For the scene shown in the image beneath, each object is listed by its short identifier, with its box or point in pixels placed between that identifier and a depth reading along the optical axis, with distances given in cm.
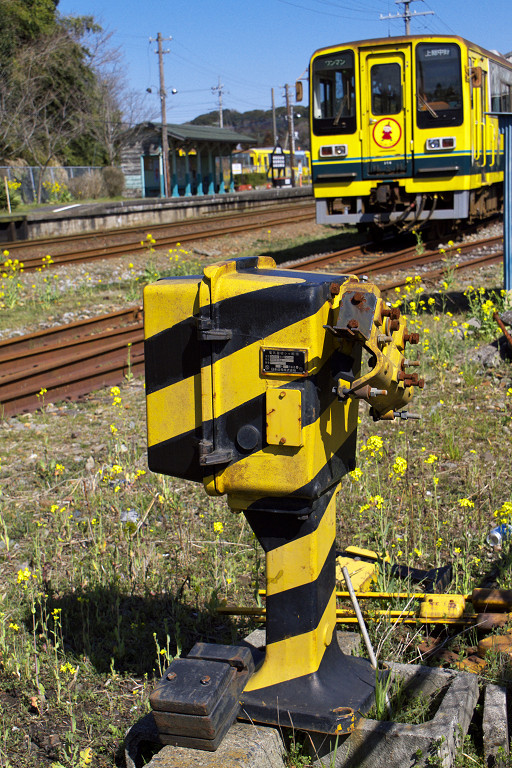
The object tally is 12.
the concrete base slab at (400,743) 224
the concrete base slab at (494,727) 233
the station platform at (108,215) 1808
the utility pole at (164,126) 3731
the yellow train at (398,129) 1218
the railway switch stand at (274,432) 219
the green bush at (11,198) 2636
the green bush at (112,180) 3769
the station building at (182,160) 4000
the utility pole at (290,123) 4987
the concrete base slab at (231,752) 213
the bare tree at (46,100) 3678
